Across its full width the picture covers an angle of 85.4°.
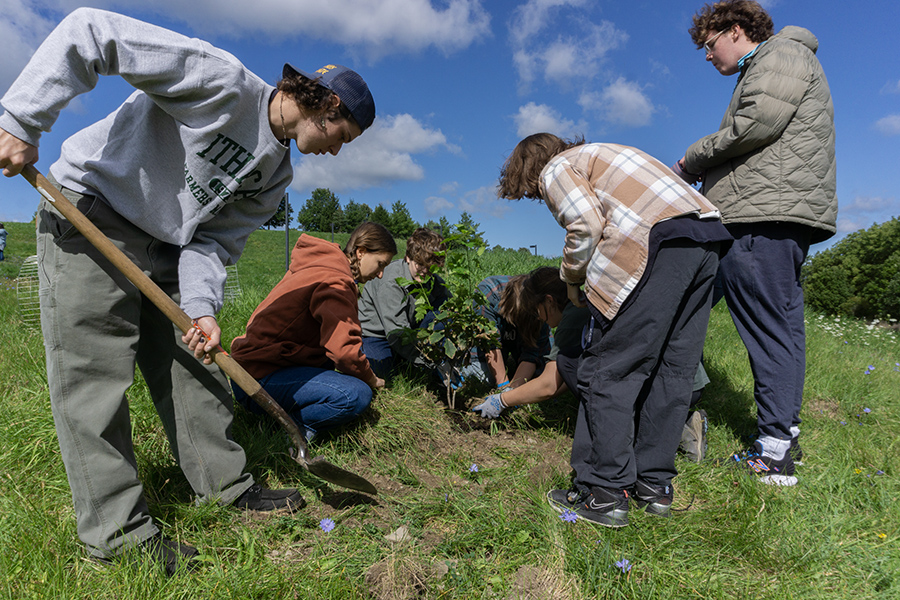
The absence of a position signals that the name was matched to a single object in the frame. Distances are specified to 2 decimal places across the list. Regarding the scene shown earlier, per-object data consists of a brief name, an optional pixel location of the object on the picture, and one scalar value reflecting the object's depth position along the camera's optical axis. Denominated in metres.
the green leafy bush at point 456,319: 2.84
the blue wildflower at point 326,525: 1.87
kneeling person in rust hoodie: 2.46
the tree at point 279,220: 50.97
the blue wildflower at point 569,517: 1.90
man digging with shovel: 1.42
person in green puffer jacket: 2.38
